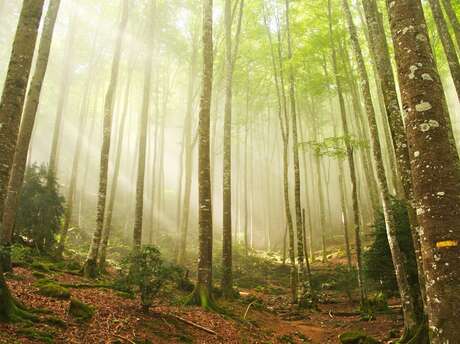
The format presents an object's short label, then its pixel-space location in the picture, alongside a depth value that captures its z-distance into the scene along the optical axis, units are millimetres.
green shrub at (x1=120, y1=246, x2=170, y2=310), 6892
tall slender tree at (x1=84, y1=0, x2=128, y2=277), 10609
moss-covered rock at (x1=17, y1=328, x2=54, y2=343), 4445
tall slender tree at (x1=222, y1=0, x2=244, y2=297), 11188
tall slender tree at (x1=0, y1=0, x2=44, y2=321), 4797
